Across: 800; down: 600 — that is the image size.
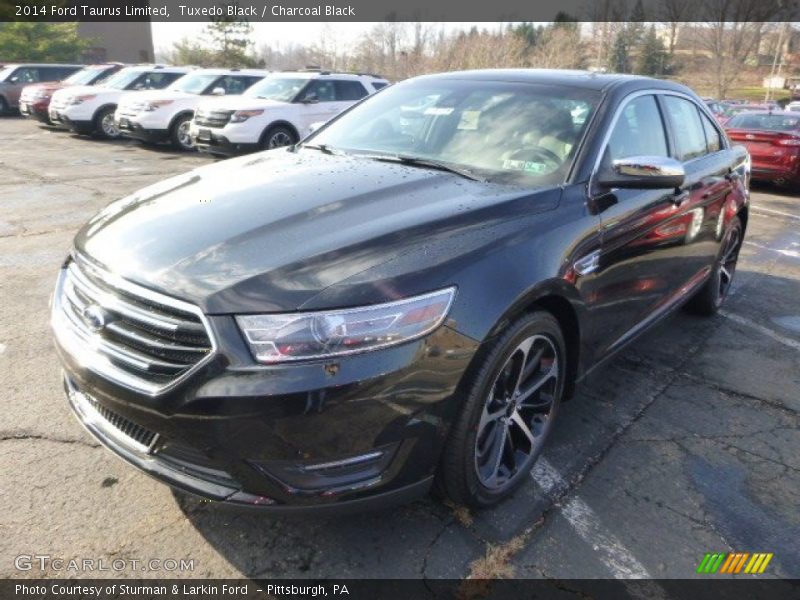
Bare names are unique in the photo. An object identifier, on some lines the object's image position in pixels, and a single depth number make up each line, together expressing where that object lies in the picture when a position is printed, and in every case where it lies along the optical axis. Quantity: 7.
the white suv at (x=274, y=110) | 11.93
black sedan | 1.95
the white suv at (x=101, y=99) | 15.35
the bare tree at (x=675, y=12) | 36.66
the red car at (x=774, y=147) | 11.31
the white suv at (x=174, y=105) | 13.83
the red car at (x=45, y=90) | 17.75
